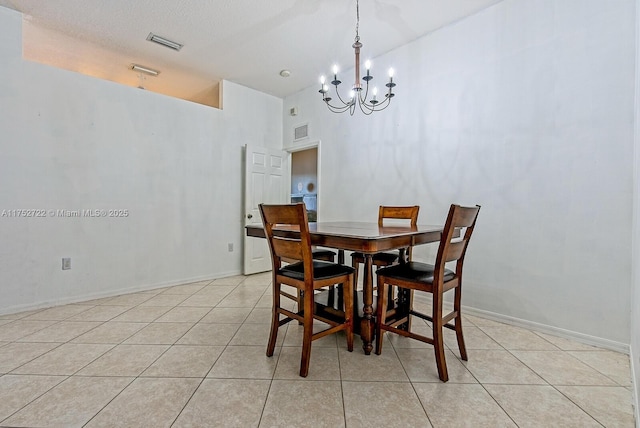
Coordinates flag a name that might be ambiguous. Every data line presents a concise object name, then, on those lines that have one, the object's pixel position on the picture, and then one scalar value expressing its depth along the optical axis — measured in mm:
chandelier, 2287
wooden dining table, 1557
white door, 4215
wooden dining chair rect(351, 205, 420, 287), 2335
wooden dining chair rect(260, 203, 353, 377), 1641
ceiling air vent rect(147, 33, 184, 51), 3080
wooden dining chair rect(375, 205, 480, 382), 1610
